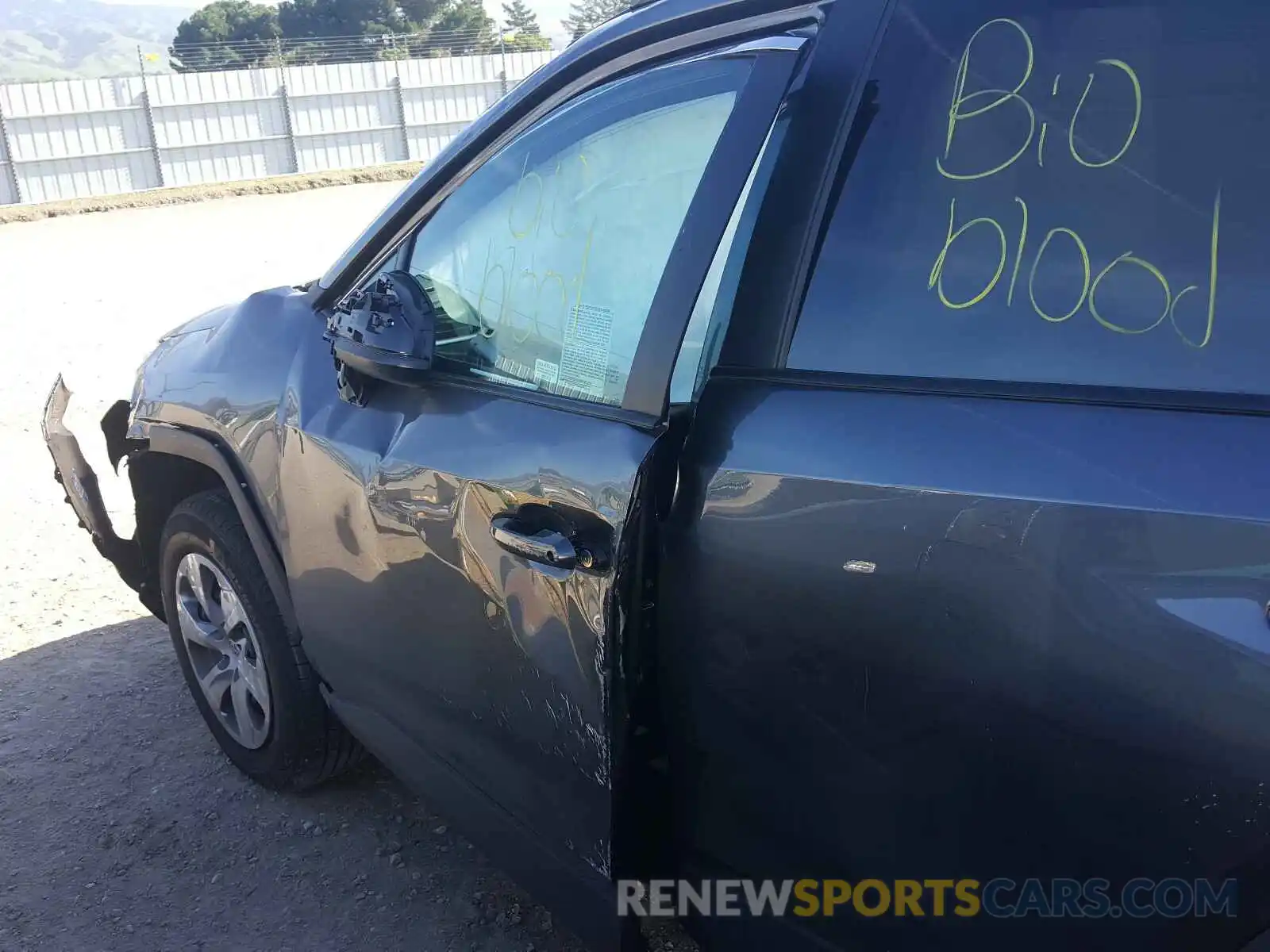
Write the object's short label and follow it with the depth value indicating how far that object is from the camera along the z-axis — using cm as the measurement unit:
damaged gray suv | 129
